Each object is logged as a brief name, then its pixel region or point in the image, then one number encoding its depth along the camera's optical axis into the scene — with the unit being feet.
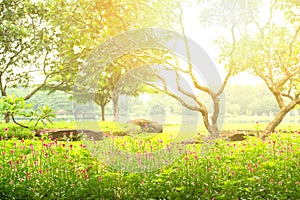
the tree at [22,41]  36.27
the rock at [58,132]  30.37
